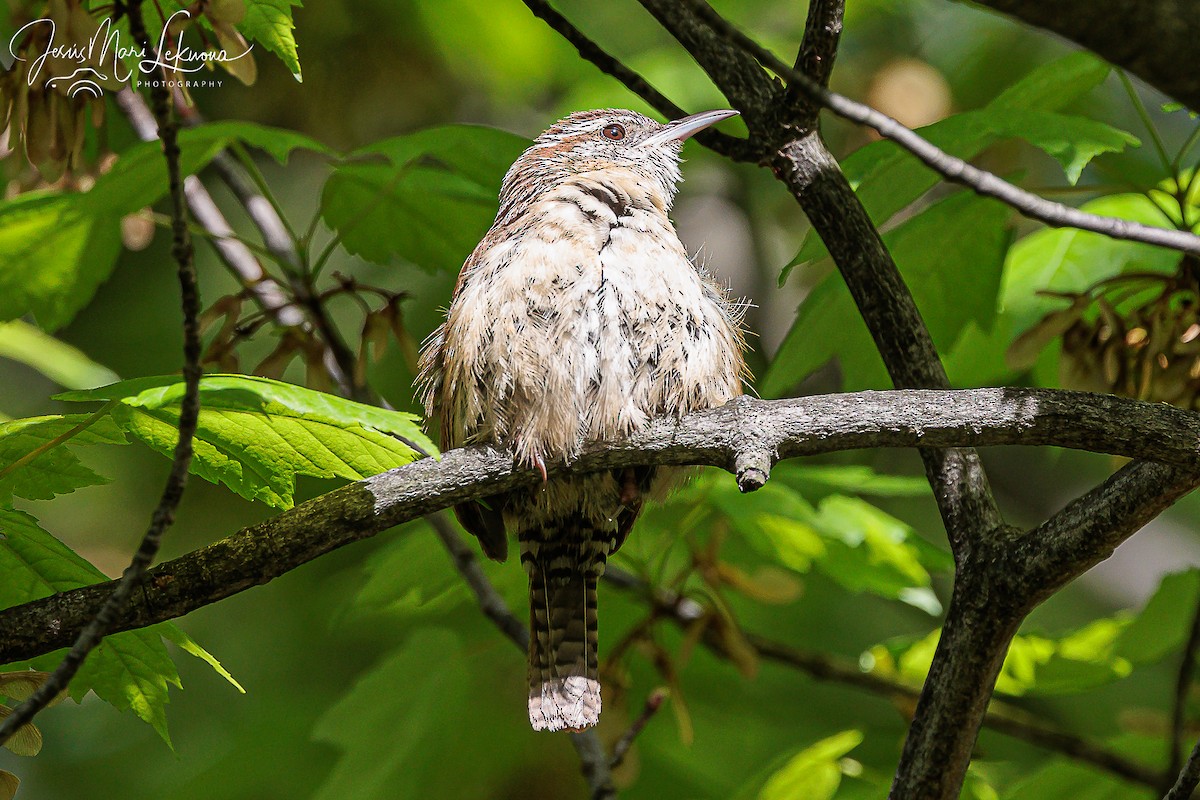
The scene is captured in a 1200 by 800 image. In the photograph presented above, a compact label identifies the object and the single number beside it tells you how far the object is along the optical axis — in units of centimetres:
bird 517
